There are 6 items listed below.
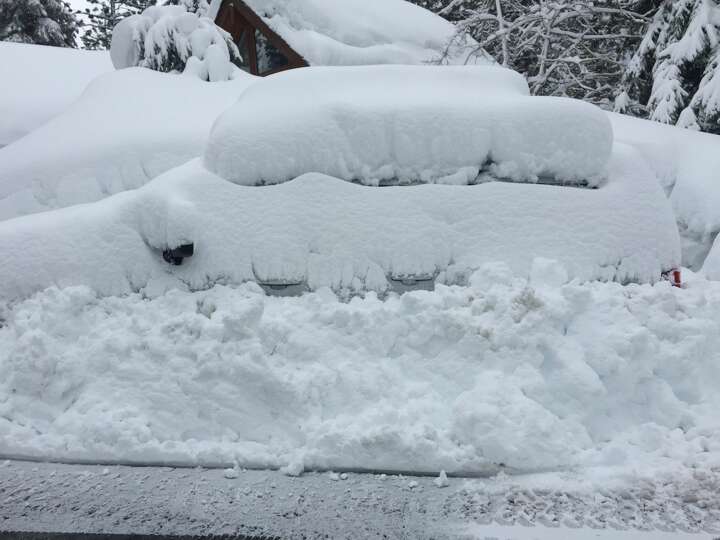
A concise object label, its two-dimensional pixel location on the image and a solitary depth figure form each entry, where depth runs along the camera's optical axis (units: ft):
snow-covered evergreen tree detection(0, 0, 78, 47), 69.97
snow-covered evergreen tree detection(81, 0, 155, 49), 99.45
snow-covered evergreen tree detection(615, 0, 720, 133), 29.19
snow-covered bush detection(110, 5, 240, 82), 27.86
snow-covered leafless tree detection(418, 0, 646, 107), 40.96
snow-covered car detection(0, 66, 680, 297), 10.09
